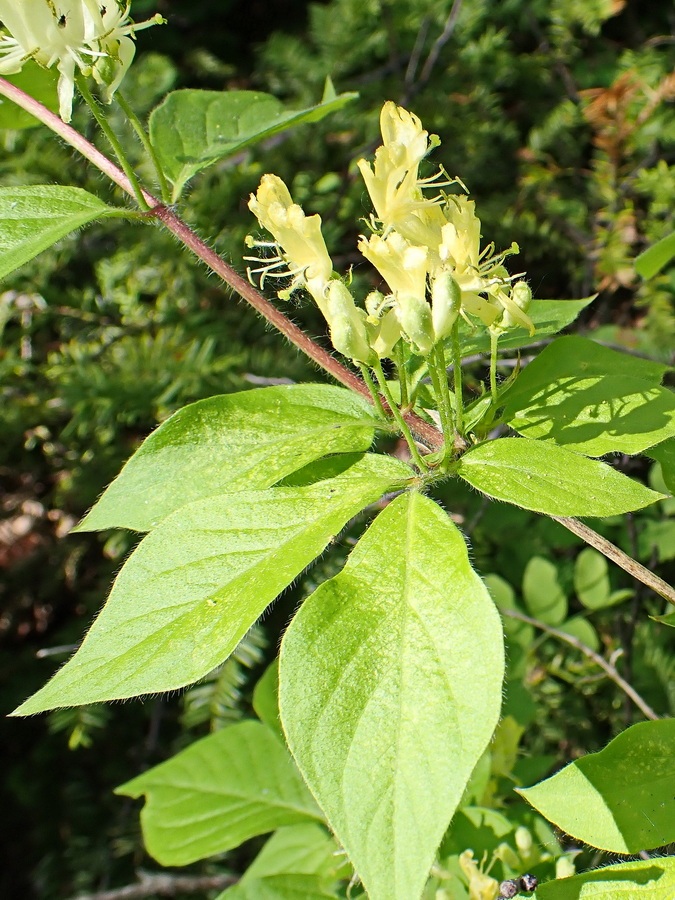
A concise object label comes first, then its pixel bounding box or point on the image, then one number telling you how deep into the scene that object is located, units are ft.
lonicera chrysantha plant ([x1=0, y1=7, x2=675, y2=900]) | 0.60
